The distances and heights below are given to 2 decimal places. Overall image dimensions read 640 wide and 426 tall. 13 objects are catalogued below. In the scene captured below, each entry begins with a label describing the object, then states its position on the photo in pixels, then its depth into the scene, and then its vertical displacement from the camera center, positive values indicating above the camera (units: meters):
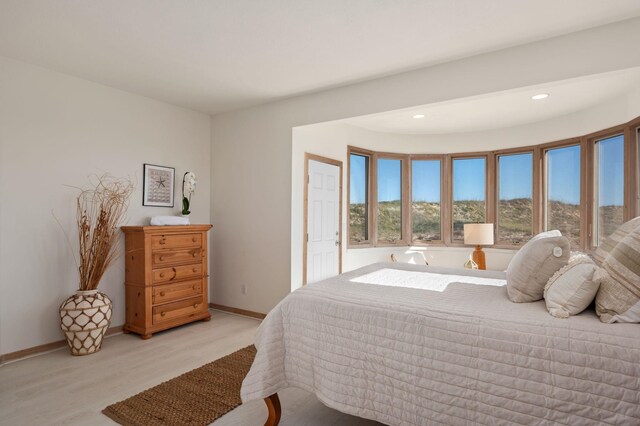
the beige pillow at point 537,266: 1.78 -0.27
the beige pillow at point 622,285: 1.42 -0.30
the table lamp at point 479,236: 4.98 -0.32
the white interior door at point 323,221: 4.44 -0.09
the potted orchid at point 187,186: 4.29 +0.34
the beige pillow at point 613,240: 1.71 -0.14
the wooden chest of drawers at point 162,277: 3.62 -0.69
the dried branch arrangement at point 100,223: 3.38 -0.09
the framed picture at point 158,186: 4.12 +0.35
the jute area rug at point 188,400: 2.17 -1.26
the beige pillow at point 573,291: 1.54 -0.35
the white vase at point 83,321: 3.11 -0.96
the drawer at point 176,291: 3.69 -0.85
